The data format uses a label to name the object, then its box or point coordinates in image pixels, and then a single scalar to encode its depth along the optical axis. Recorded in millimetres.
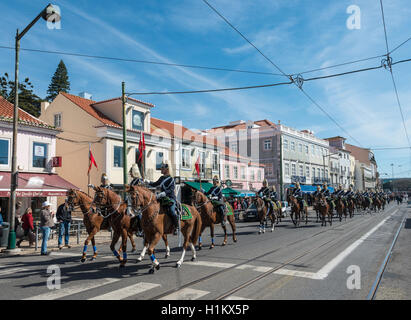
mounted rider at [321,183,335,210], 20817
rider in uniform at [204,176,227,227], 12188
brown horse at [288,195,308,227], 18422
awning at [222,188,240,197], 30419
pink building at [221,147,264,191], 40531
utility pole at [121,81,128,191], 17103
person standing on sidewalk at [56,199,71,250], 12048
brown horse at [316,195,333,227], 19058
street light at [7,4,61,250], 11469
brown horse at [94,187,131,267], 8547
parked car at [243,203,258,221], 26469
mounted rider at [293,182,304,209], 19434
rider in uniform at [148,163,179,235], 7992
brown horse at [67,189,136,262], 9703
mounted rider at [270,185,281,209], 16766
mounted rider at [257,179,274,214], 16111
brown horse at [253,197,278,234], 15156
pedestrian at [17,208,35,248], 12930
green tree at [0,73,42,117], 40688
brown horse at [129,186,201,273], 7436
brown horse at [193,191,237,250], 10906
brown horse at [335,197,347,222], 22817
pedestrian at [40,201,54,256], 11391
